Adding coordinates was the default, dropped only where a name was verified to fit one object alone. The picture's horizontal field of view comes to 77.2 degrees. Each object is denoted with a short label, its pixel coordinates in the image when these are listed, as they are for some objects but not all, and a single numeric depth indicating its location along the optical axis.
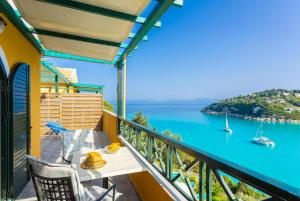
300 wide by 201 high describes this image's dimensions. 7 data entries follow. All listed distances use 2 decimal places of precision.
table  1.99
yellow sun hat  2.14
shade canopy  1.98
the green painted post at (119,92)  5.05
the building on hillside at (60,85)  9.55
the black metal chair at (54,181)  1.56
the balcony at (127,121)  1.55
